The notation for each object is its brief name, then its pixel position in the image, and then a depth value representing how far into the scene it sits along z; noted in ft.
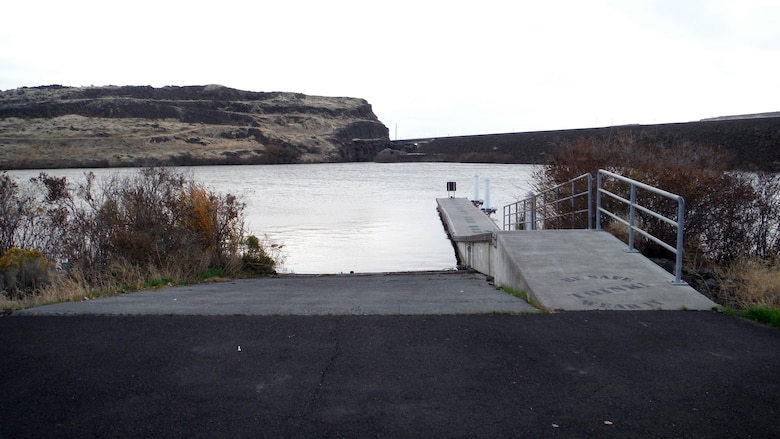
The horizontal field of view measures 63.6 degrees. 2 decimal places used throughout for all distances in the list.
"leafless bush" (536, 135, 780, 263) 38.75
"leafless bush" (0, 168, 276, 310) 39.86
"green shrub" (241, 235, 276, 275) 46.93
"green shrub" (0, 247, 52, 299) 31.42
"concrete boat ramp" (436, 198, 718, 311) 21.34
